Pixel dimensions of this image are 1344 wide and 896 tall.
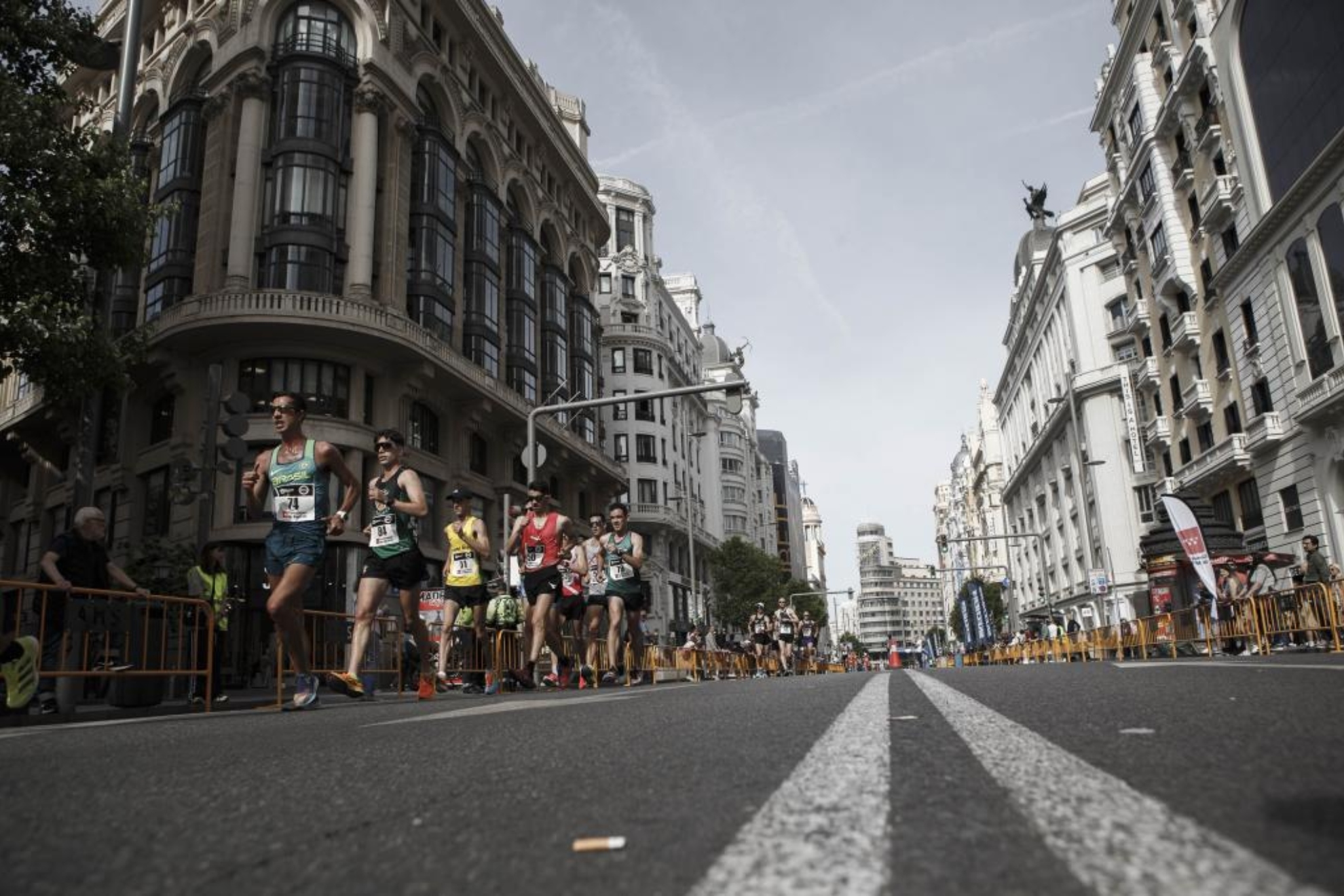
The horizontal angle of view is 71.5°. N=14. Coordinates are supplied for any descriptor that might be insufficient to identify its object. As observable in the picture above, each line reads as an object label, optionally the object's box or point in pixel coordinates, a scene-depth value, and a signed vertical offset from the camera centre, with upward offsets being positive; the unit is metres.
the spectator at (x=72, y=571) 7.23 +0.95
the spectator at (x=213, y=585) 10.77 +1.08
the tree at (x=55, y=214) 11.89 +6.06
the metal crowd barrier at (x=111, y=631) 7.11 +0.43
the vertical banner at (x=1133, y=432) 45.03 +9.70
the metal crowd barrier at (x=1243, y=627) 11.82 +0.08
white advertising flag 15.95 +1.59
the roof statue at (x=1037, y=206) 70.81 +32.32
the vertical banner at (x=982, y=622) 50.59 +1.15
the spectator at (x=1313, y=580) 12.05 +0.74
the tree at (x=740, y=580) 57.44 +4.47
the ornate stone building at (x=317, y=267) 26.44 +12.75
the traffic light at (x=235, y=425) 12.23 +3.29
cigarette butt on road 1.42 -0.27
